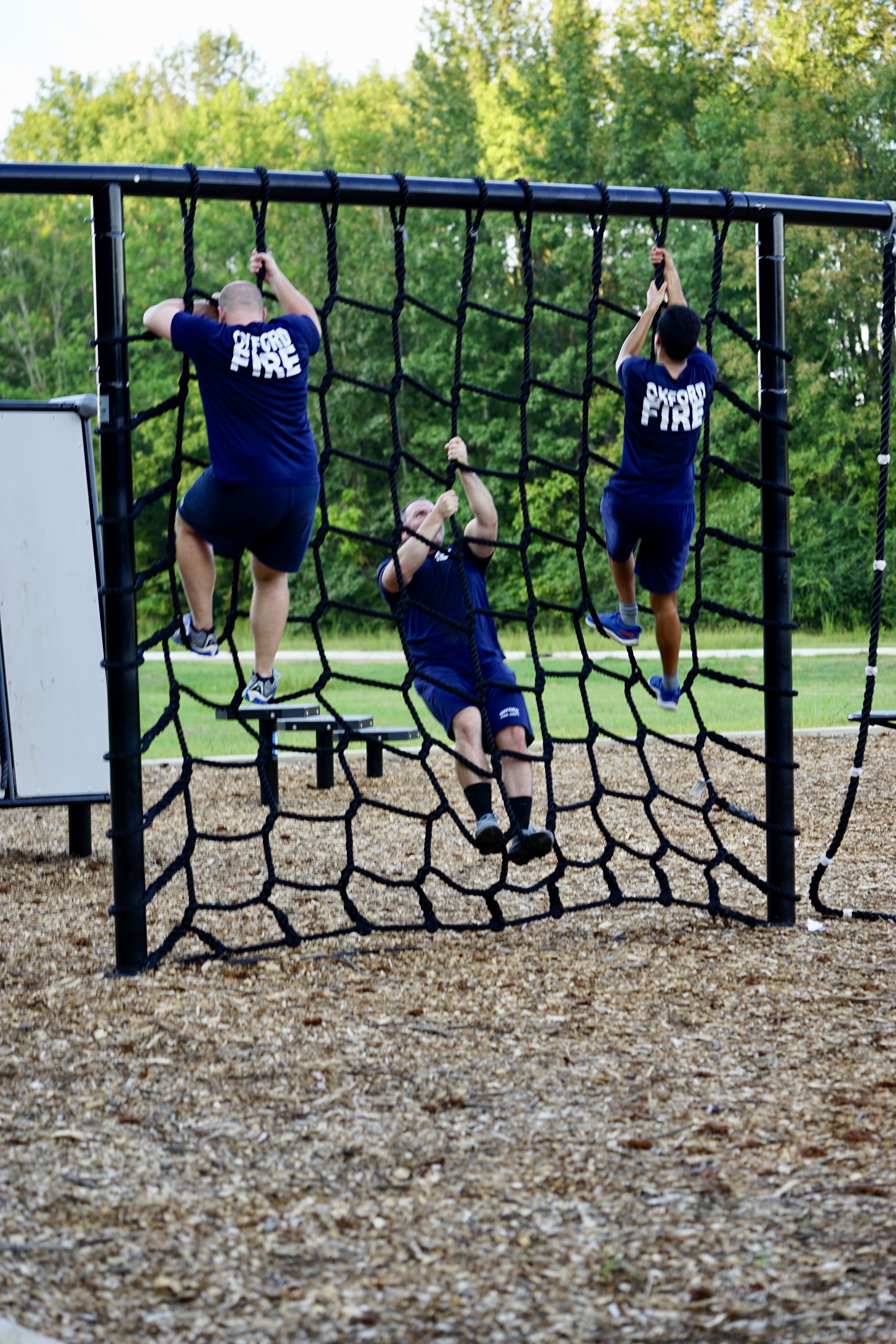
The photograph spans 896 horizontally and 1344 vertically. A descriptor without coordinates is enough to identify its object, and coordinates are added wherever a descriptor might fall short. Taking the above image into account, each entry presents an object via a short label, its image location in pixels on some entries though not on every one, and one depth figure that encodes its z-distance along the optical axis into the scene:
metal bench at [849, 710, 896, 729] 9.45
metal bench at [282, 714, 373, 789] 13.98
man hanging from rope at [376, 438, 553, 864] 9.33
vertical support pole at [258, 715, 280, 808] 13.92
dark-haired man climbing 8.89
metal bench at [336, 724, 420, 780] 9.77
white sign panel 11.57
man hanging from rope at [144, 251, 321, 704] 8.41
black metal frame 8.26
